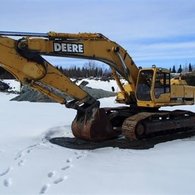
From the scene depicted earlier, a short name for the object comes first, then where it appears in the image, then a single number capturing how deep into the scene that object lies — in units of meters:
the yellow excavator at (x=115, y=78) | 5.90
